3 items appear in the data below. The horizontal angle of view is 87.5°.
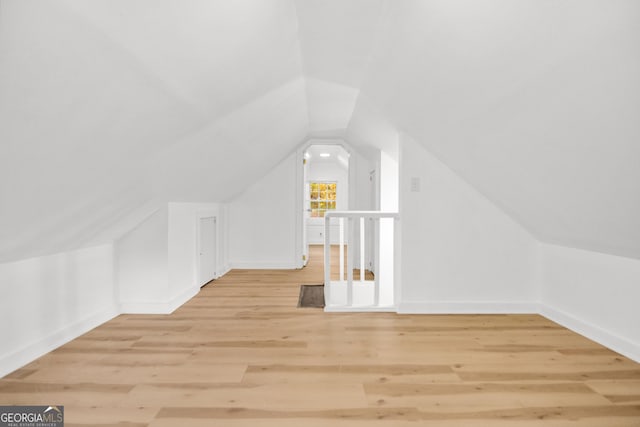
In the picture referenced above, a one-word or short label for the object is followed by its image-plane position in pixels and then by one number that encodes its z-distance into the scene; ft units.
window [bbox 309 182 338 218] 31.40
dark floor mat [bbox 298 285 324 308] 11.35
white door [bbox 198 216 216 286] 13.29
